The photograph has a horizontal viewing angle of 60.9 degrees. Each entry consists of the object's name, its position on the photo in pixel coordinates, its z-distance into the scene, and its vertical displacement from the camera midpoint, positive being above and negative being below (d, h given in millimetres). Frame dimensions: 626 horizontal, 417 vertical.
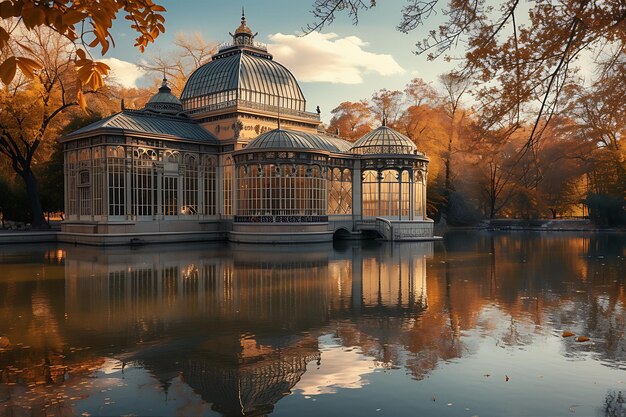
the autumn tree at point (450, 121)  60562 +10774
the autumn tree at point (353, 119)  66062 +12202
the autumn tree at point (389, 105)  64000 +13389
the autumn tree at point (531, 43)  7668 +2610
